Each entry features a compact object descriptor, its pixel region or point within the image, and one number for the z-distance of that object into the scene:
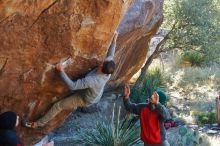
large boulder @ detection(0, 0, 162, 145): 7.04
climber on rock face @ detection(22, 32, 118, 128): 7.74
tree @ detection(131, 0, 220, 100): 17.22
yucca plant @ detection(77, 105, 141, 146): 10.81
